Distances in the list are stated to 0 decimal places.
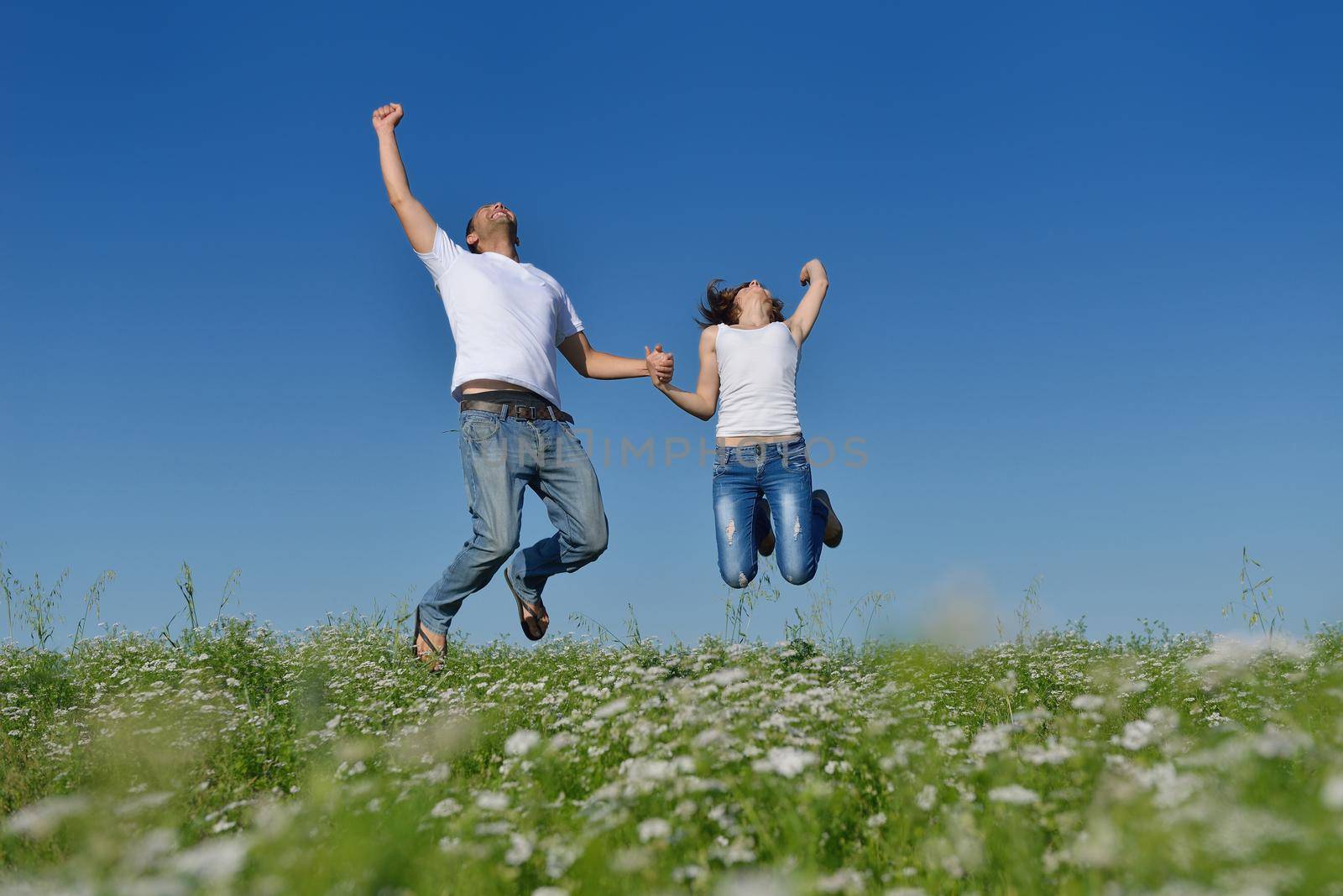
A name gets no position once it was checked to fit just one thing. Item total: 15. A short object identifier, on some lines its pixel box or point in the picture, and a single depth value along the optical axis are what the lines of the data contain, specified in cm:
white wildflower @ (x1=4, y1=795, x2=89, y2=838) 323
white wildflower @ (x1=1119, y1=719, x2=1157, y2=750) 338
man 652
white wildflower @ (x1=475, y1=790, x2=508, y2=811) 312
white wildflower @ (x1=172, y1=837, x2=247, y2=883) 252
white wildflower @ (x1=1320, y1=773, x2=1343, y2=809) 232
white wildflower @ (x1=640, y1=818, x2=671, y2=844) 294
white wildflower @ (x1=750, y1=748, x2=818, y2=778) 312
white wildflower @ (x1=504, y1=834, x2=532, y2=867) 292
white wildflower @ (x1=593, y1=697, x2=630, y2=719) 390
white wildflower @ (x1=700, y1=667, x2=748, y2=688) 450
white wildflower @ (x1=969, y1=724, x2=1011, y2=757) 343
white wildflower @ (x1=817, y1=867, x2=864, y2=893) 270
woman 750
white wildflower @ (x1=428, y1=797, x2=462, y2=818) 339
